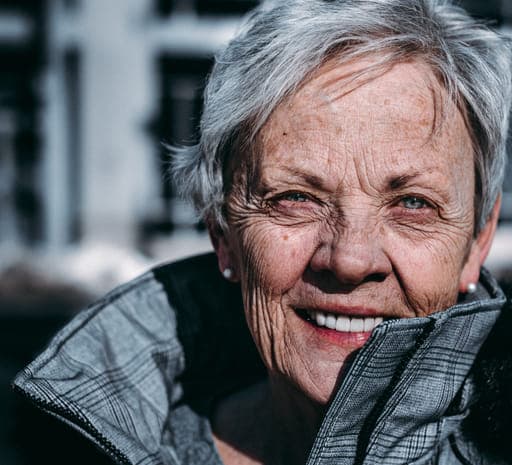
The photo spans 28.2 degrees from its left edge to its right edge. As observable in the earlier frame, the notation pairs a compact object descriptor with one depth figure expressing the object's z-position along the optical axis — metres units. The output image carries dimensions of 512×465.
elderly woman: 0.51
